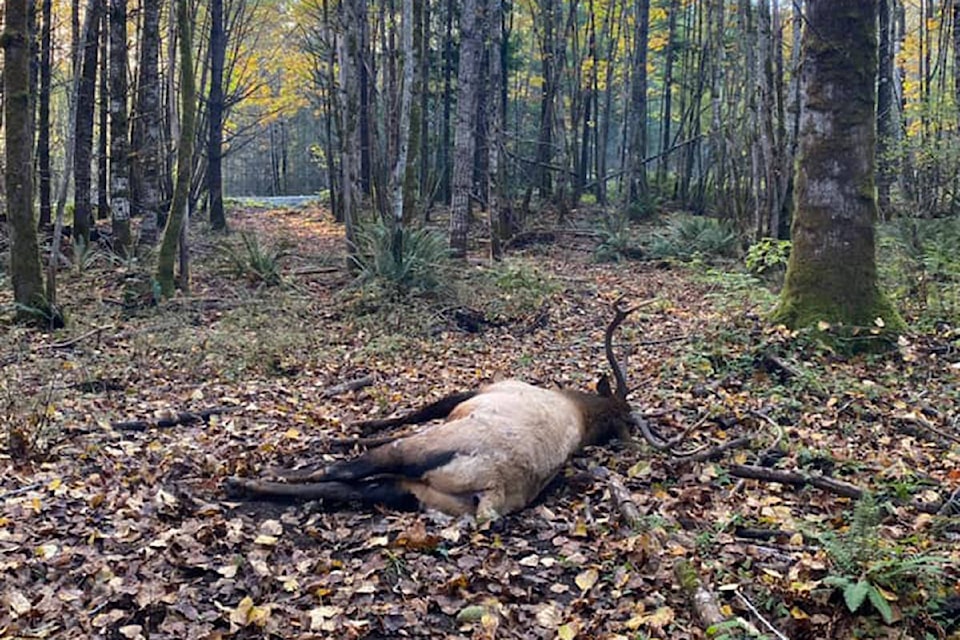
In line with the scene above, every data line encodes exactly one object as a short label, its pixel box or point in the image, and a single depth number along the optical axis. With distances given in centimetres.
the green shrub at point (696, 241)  1488
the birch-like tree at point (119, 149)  1176
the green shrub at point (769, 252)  876
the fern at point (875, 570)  282
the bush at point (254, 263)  1152
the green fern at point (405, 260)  1020
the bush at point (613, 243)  1551
